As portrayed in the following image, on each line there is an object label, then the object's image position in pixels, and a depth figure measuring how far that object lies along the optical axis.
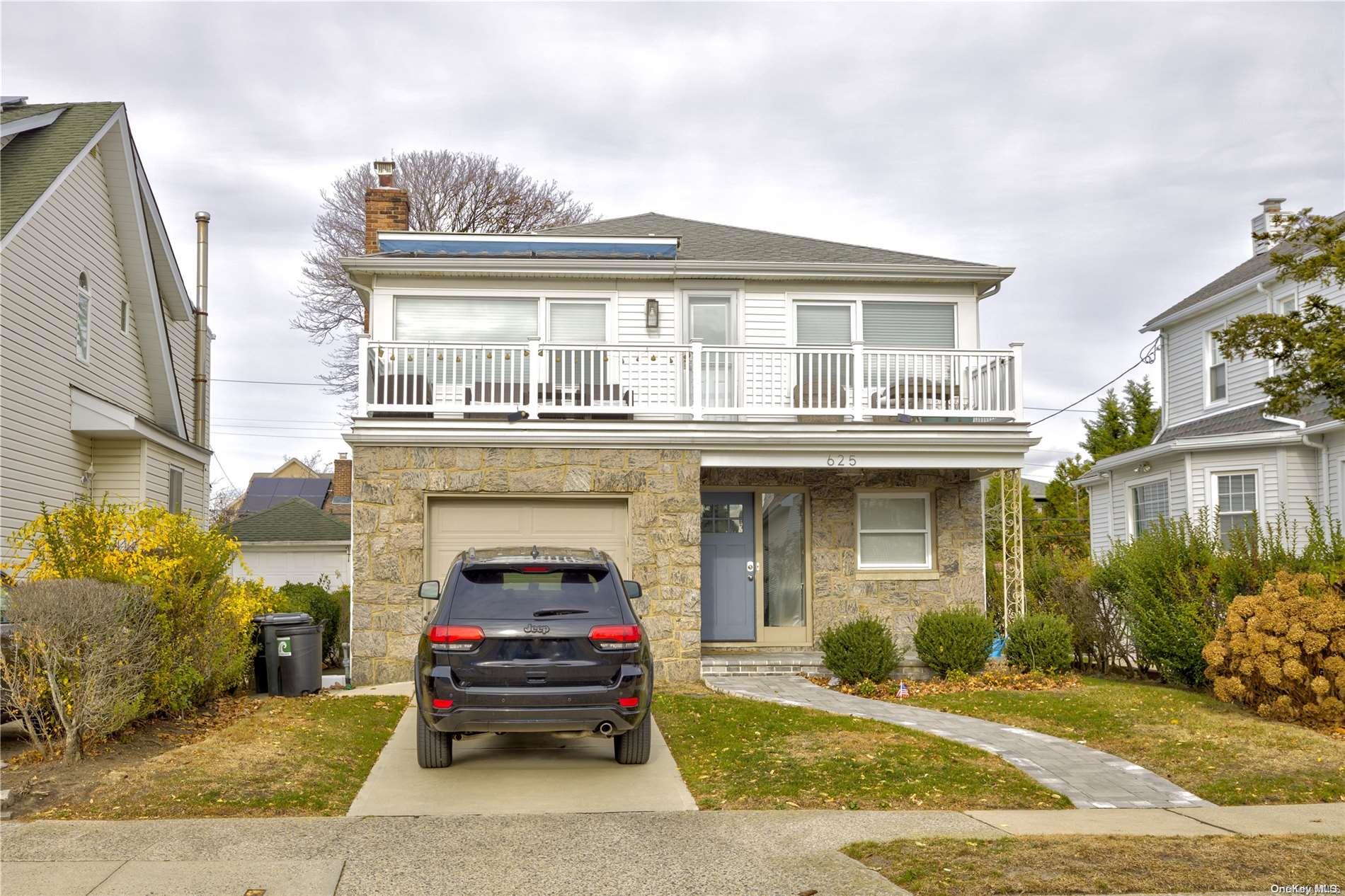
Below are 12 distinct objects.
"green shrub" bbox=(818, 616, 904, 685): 13.29
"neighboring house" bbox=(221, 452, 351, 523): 46.19
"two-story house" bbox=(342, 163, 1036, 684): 13.85
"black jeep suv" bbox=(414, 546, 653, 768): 7.99
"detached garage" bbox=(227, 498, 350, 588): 28.80
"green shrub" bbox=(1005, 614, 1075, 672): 13.73
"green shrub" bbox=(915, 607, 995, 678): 13.64
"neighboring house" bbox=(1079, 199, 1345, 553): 18.94
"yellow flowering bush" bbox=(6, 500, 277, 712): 9.60
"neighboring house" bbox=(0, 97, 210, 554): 14.48
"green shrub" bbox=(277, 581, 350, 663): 17.06
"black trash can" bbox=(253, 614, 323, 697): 12.29
